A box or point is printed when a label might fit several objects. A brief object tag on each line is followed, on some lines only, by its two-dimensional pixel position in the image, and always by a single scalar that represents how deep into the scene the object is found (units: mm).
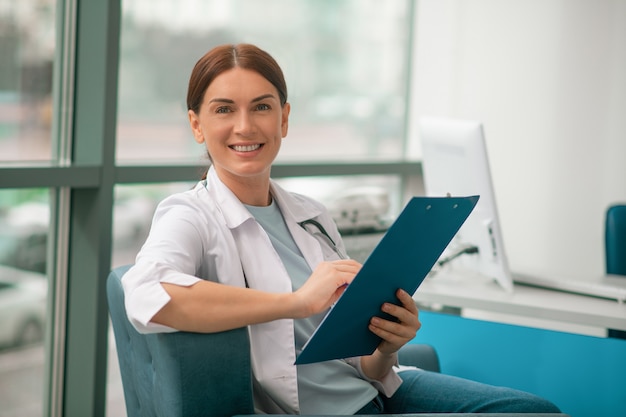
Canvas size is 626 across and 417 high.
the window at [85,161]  2607
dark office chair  3020
